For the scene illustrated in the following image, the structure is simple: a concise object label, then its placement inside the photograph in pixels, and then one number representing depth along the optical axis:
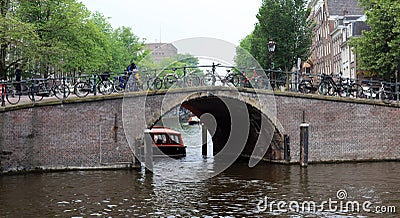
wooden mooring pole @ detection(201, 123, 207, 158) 32.14
